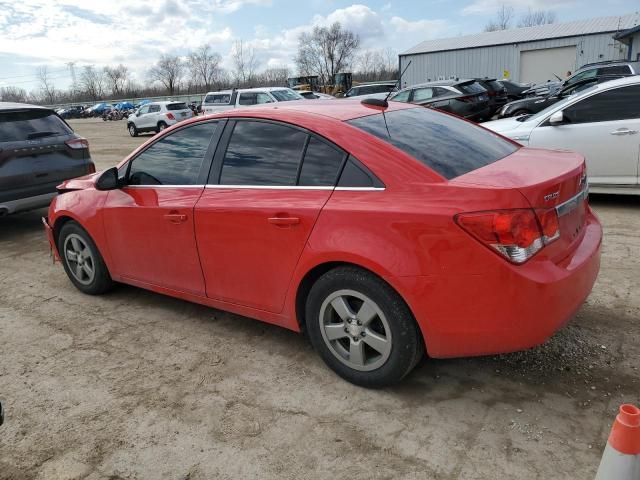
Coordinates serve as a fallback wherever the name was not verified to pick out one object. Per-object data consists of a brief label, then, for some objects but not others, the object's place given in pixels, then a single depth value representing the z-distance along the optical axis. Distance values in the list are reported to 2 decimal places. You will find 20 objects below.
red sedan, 2.55
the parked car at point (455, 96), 16.31
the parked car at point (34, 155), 6.61
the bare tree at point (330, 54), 77.31
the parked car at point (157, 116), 25.97
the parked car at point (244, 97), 19.08
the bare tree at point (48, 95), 116.43
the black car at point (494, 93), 17.38
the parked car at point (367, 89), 27.55
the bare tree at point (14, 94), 112.25
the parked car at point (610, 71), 17.33
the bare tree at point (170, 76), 100.06
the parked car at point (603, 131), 6.54
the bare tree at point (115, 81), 110.50
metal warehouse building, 43.22
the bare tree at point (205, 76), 100.88
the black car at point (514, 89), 24.17
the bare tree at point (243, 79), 93.90
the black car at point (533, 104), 14.45
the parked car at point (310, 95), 24.27
